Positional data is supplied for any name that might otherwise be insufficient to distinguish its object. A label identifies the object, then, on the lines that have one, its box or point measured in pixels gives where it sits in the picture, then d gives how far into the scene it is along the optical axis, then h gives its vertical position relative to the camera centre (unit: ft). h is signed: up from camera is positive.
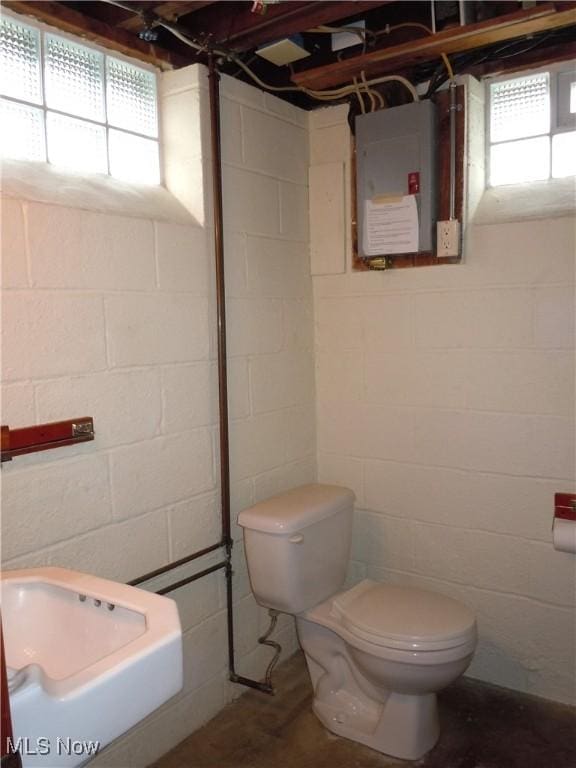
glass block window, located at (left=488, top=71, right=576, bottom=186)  6.93 +2.16
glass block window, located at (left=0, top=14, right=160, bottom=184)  5.51 +2.15
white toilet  5.97 -3.11
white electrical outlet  7.03 +0.91
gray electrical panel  7.06 +1.88
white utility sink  3.04 -1.95
